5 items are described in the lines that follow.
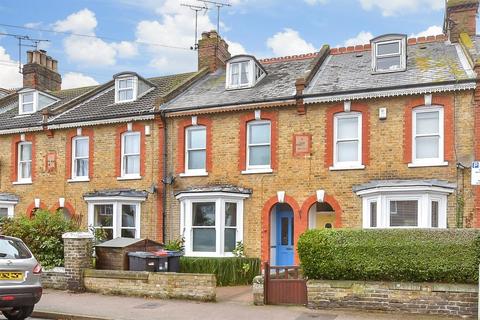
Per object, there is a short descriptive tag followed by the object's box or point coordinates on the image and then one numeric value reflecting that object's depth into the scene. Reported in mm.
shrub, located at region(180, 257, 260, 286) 16844
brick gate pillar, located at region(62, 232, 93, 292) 14680
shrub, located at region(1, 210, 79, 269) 15547
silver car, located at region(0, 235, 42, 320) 10242
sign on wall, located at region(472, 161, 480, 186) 10242
